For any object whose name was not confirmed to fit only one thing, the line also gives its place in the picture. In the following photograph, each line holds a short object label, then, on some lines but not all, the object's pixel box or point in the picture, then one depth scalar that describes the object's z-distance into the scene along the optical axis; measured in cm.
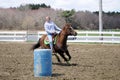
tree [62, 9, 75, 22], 6362
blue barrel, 1263
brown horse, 1677
